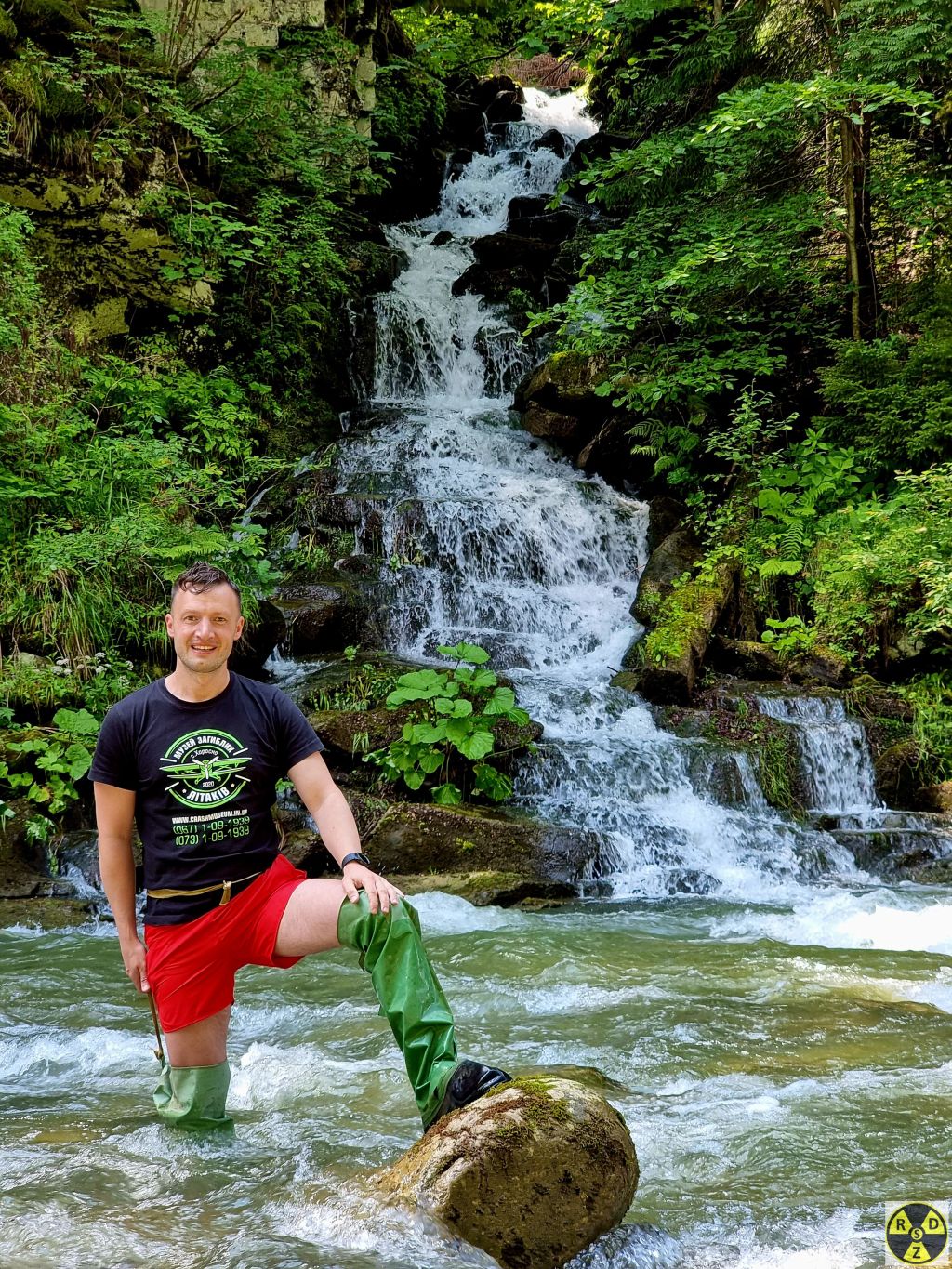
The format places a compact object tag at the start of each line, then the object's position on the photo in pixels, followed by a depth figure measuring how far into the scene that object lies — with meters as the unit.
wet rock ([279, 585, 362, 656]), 10.27
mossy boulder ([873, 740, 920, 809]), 8.89
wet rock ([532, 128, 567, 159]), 21.53
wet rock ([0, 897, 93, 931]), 6.62
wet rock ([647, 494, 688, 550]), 12.82
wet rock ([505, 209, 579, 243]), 18.97
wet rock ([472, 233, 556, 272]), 17.81
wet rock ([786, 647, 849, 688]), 9.91
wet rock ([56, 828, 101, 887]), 7.18
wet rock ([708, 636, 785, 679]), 10.33
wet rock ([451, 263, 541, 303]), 16.89
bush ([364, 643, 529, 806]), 8.16
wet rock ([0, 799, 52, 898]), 7.01
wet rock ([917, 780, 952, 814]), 8.62
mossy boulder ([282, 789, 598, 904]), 7.45
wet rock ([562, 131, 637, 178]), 19.80
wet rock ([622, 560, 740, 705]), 9.73
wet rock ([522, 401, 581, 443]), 14.30
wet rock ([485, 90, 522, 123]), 23.30
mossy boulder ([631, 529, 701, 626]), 11.28
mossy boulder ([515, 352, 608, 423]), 14.23
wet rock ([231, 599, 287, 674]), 9.45
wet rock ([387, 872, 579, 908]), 7.16
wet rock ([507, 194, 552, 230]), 19.89
